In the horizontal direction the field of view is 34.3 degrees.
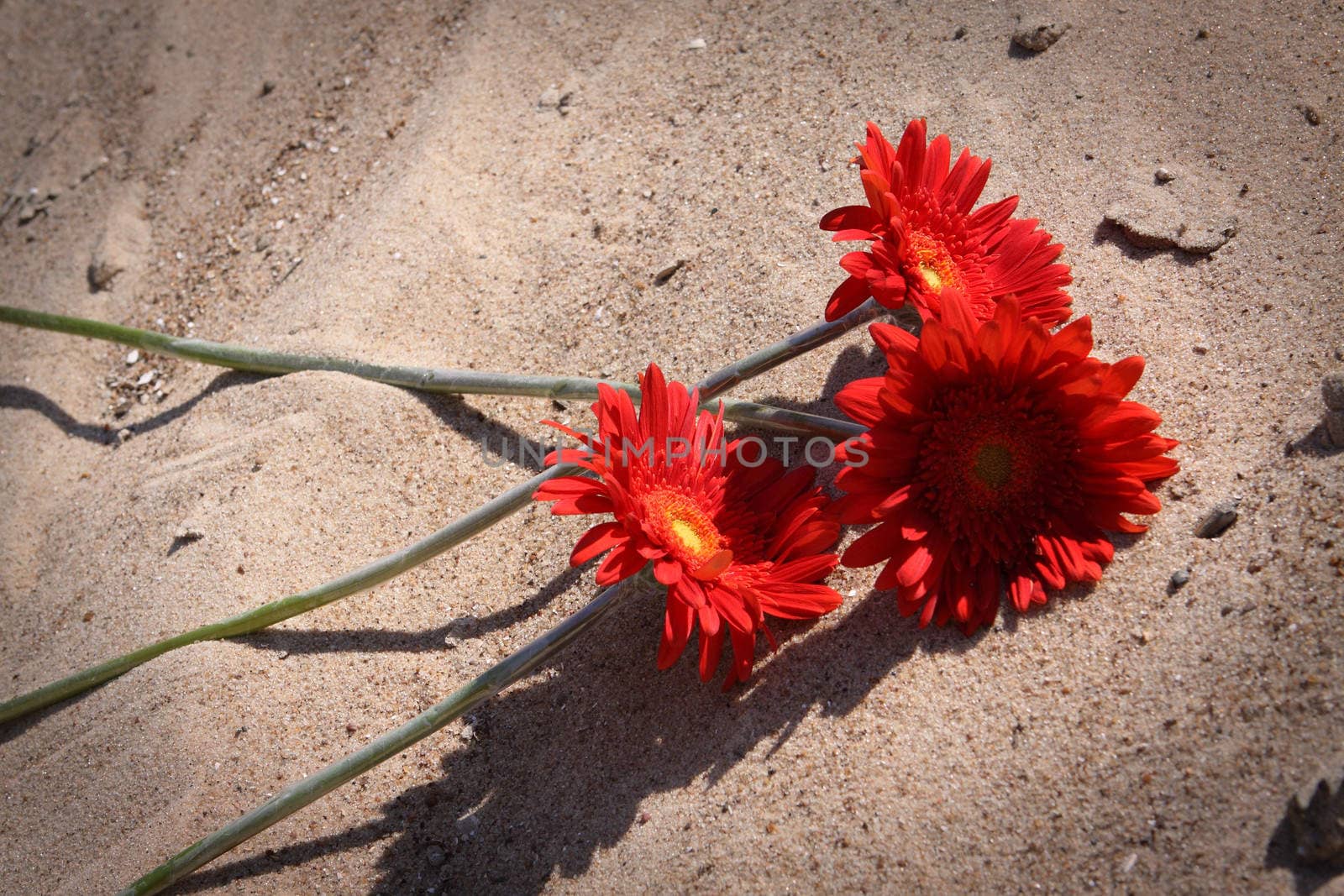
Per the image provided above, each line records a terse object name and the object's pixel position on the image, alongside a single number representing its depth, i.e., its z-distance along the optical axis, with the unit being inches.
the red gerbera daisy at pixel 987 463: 25.4
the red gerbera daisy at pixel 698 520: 25.1
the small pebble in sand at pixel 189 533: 29.6
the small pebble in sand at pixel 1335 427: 25.9
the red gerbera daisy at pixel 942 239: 26.3
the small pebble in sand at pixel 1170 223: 28.5
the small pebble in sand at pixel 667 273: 30.7
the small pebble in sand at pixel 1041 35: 31.2
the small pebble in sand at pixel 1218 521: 26.0
